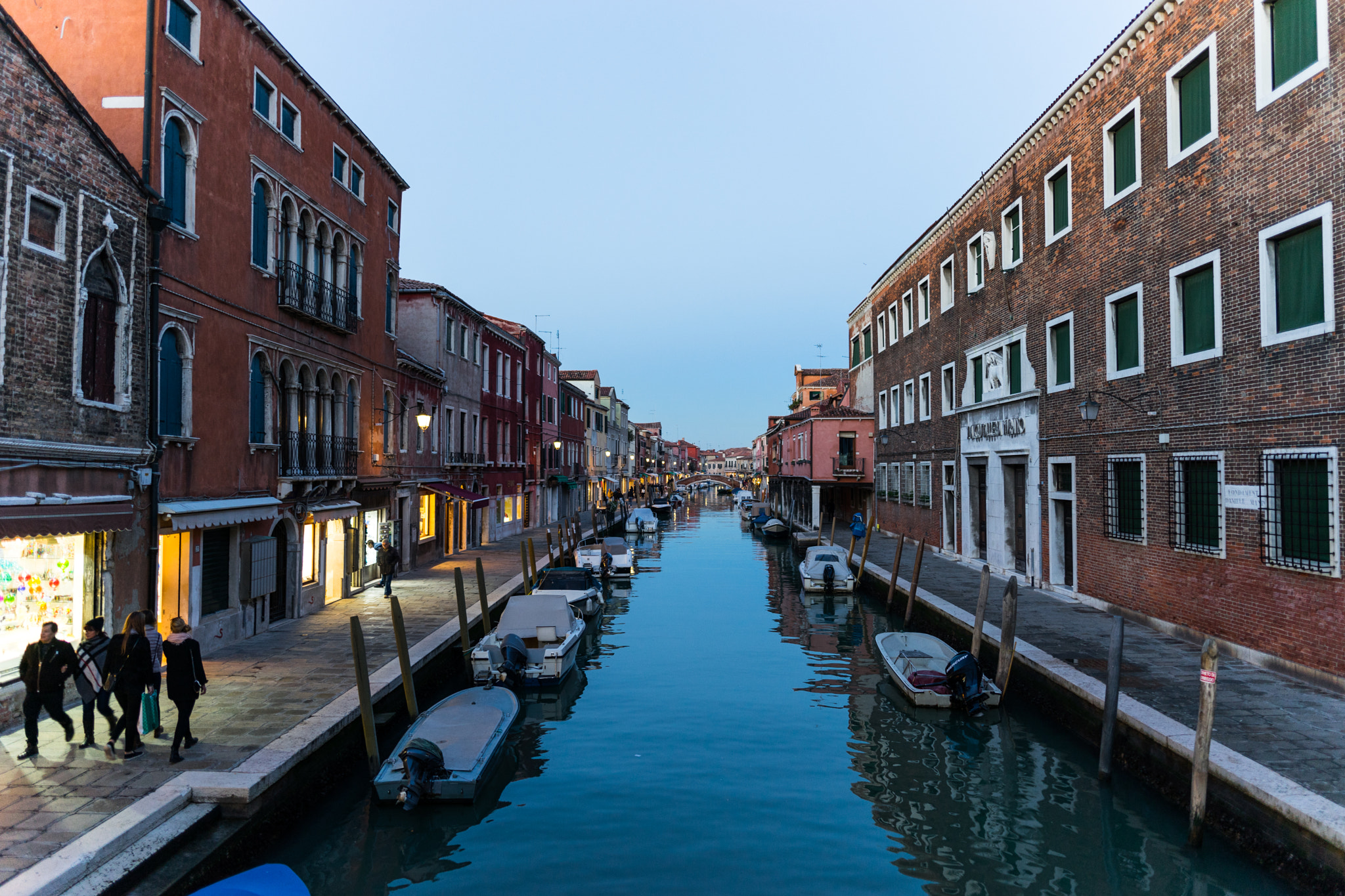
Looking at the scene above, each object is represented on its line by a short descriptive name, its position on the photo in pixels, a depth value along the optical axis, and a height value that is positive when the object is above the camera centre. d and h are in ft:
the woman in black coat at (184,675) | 27.58 -7.14
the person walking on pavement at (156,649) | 29.55 -6.68
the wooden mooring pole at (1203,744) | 23.73 -8.16
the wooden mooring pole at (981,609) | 45.75 -7.97
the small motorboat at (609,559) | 96.43 -10.69
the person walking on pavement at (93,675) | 28.04 -7.18
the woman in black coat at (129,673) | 27.48 -7.04
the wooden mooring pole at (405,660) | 36.78 -8.84
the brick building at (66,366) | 29.66 +4.26
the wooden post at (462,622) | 49.20 -9.44
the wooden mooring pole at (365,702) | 31.40 -9.08
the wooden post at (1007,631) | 40.50 -8.20
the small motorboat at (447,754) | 29.30 -11.10
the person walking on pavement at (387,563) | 62.90 -7.26
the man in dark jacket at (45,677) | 26.86 -6.91
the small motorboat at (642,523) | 160.35 -10.31
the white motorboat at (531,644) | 45.70 -10.49
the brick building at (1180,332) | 35.37 +8.12
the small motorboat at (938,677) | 40.60 -10.90
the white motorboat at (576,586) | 67.62 -10.10
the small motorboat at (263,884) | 18.01 -9.48
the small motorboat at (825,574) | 82.38 -10.52
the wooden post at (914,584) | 62.13 -8.69
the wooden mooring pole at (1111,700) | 29.73 -8.67
